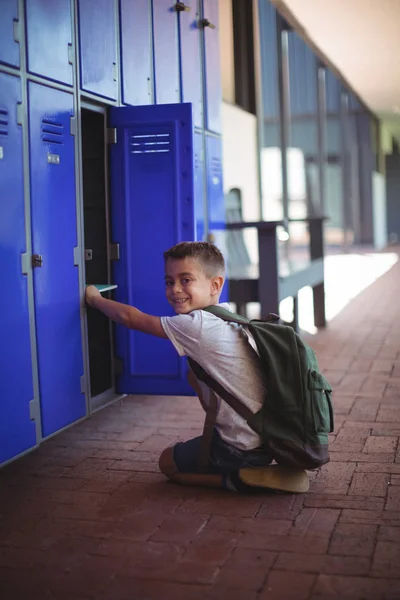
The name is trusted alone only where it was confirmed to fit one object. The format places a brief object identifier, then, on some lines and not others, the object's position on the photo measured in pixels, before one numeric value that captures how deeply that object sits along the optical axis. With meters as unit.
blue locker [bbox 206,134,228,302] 4.95
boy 2.82
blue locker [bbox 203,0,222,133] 5.01
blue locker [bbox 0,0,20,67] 2.86
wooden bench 5.10
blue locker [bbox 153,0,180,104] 4.33
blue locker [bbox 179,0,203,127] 4.66
